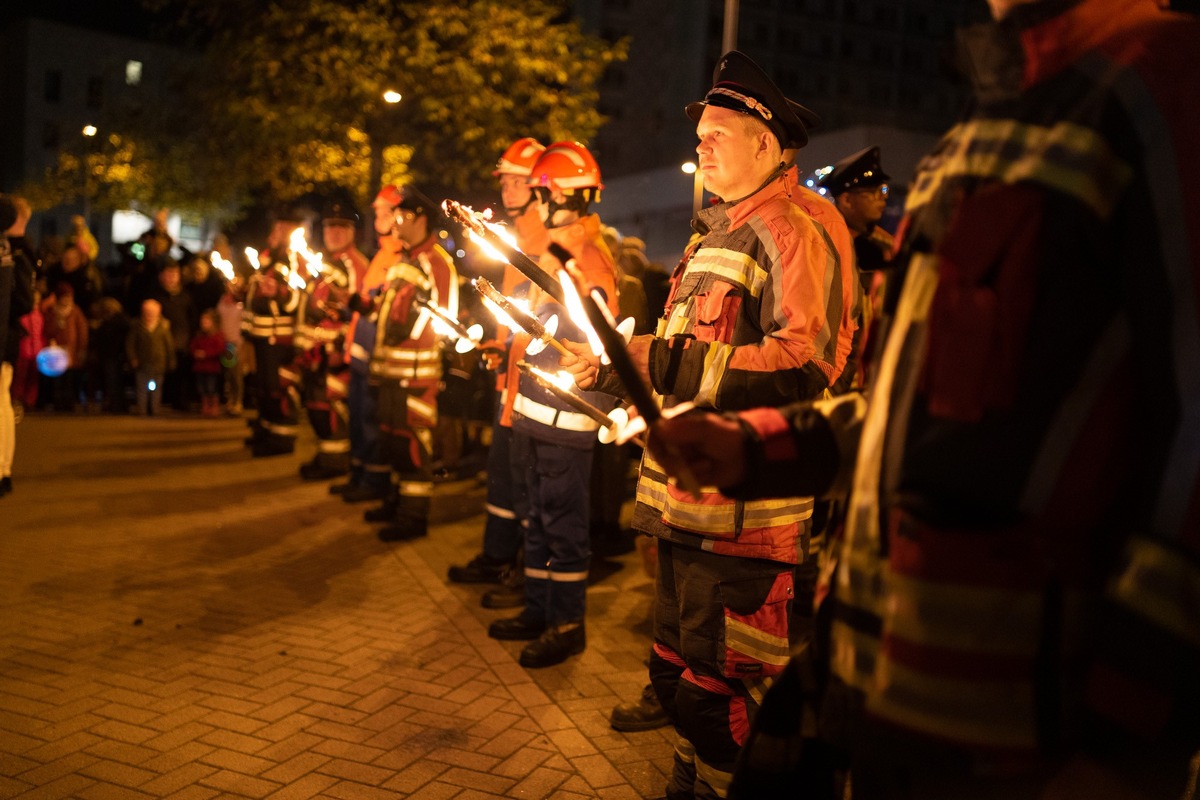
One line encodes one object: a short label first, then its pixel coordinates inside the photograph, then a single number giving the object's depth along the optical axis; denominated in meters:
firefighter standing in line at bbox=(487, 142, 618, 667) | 5.73
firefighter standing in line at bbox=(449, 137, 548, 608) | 6.82
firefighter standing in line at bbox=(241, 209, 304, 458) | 12.09
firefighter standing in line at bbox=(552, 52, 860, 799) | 3.48
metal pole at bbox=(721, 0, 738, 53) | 12.58
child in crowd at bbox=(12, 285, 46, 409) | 14.17
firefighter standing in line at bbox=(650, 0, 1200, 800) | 1.57
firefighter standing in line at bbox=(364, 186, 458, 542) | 8.62
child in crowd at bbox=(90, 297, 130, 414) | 16.47
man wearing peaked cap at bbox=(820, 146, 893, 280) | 6.04
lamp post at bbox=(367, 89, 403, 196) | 19.73
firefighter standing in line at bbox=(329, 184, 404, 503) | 9.86
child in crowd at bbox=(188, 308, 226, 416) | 16.89
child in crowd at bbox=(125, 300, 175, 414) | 16.30
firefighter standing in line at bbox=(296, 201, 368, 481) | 11.05
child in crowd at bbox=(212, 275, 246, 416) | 17.11
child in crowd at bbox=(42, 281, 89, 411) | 15.89
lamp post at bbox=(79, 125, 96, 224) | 32.70
